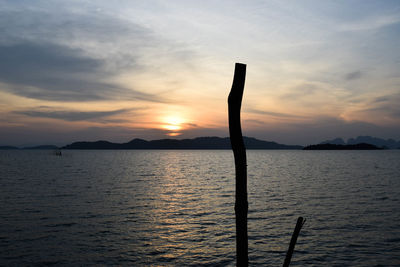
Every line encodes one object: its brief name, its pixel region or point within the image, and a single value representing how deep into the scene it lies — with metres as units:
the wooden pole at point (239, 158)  6.23
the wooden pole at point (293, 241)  7.00
